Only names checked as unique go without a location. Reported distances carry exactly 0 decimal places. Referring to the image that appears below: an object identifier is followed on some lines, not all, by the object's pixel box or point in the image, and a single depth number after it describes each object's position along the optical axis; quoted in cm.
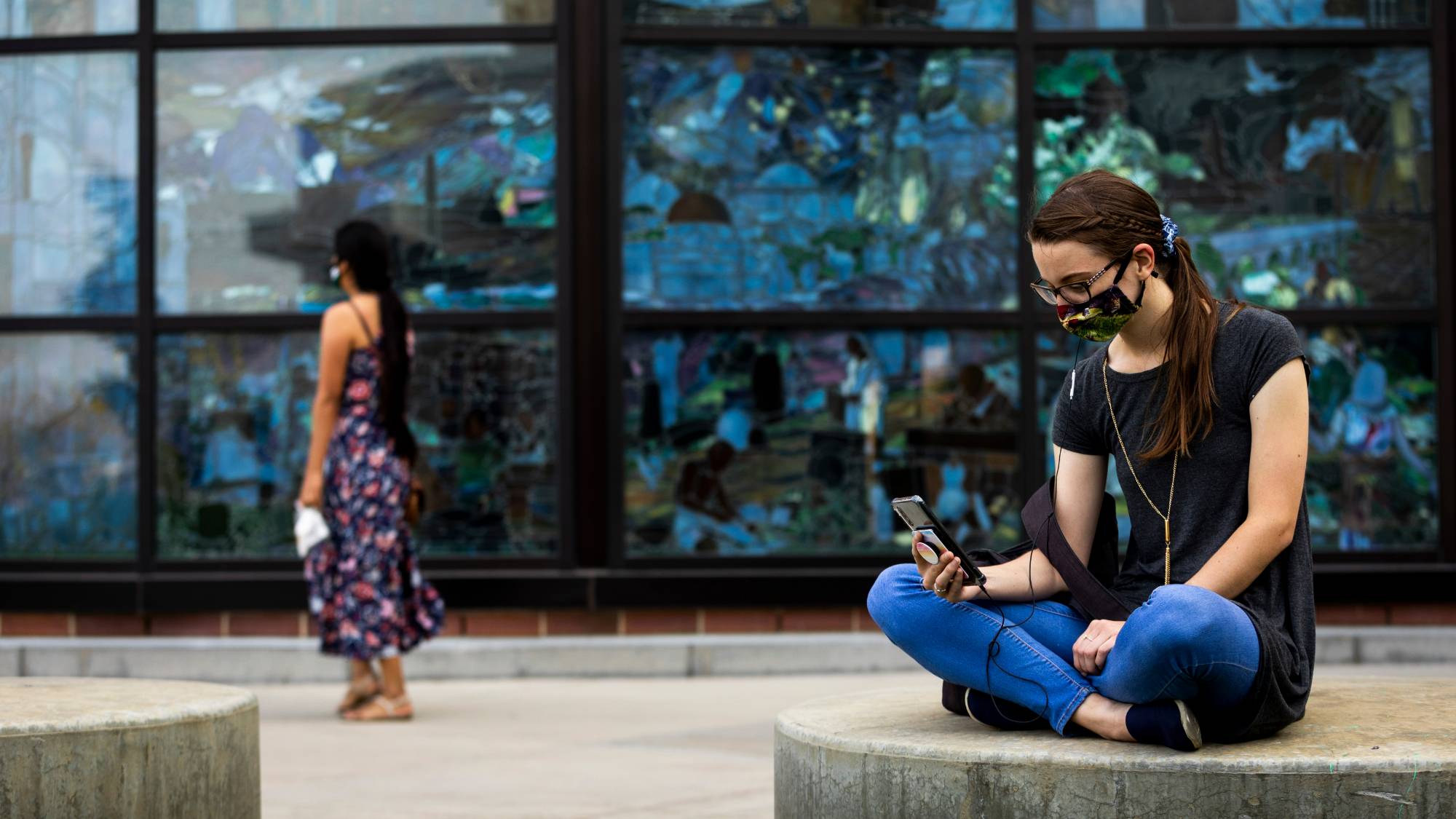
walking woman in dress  1444
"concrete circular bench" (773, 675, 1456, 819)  669
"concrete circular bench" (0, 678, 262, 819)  795
